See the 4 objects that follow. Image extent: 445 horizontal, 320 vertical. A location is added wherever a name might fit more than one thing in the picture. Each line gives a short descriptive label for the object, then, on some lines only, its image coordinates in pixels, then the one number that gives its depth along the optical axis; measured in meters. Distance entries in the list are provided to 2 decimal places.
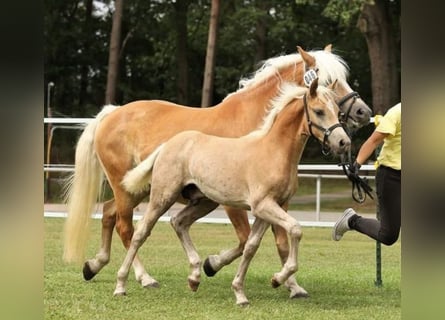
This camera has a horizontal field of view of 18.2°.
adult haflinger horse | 11.25
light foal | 9.61
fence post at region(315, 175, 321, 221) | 22.92
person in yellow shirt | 10.20
